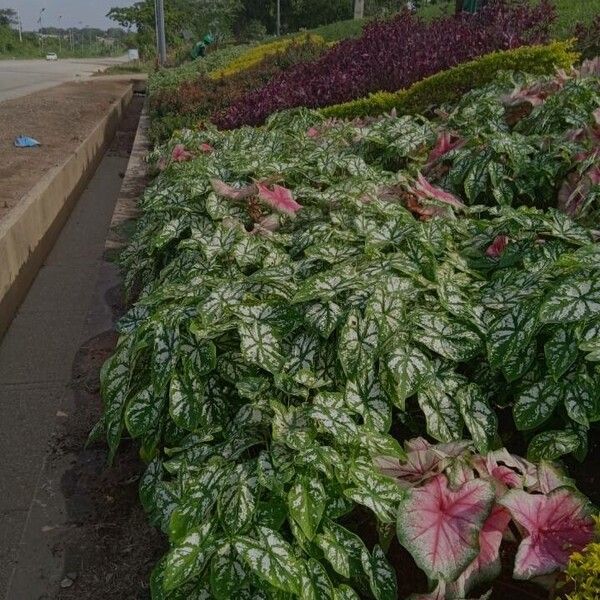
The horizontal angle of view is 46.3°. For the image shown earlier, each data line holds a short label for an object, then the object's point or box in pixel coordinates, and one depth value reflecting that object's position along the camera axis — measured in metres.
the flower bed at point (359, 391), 1.60
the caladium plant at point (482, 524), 1.55
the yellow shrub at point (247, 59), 13.84
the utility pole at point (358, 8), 28.89
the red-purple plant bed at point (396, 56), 6.14
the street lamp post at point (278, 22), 40.42
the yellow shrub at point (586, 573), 1.29
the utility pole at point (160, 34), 23.92
